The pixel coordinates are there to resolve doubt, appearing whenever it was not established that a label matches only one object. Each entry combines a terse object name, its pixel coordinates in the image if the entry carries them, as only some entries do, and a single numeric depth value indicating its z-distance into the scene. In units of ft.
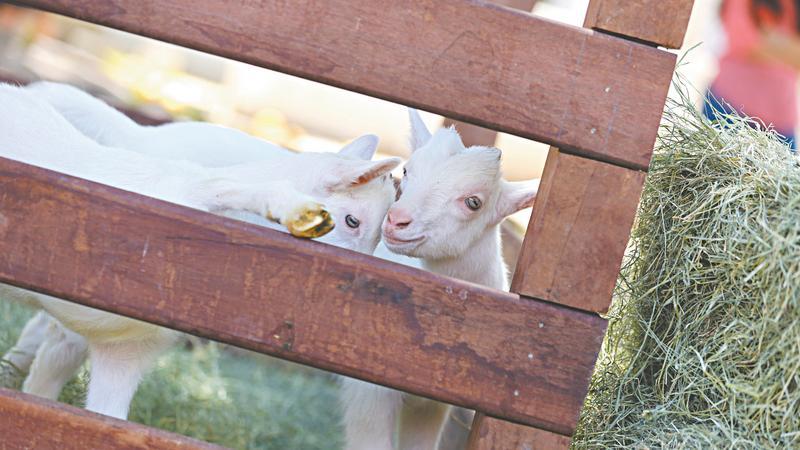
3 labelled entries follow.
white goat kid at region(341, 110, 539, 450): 9.56
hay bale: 7.39
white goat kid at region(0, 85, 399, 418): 8.32
